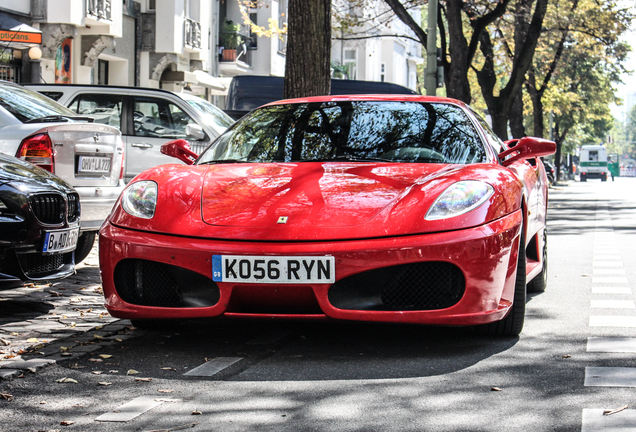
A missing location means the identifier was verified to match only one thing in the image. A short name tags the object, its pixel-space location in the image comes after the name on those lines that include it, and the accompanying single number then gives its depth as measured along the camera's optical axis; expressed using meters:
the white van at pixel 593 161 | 89.00
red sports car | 4.72
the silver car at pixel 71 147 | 7.87
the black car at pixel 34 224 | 5.79
